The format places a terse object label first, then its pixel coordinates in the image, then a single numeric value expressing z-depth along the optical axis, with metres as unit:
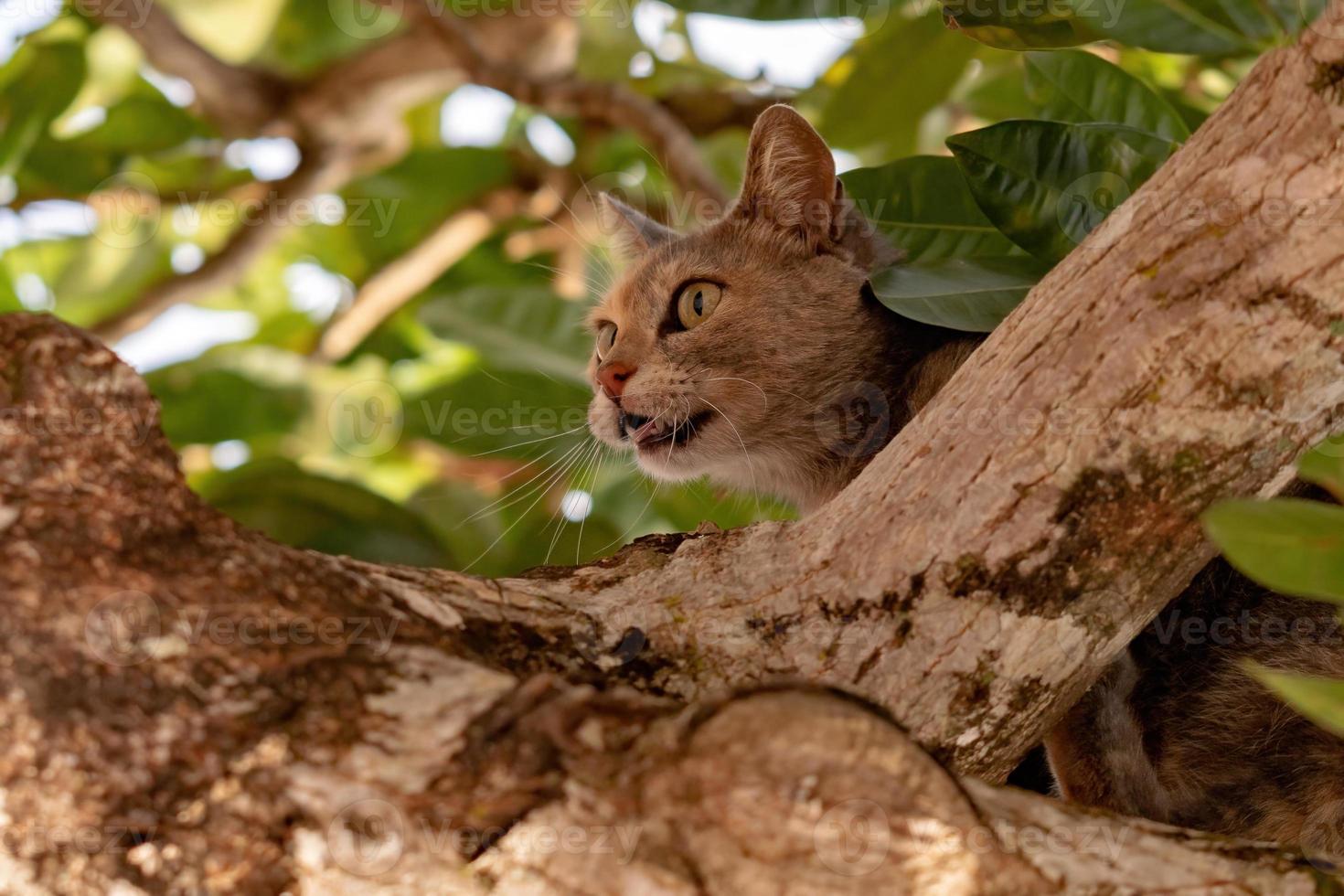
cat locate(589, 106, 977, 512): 5.55
